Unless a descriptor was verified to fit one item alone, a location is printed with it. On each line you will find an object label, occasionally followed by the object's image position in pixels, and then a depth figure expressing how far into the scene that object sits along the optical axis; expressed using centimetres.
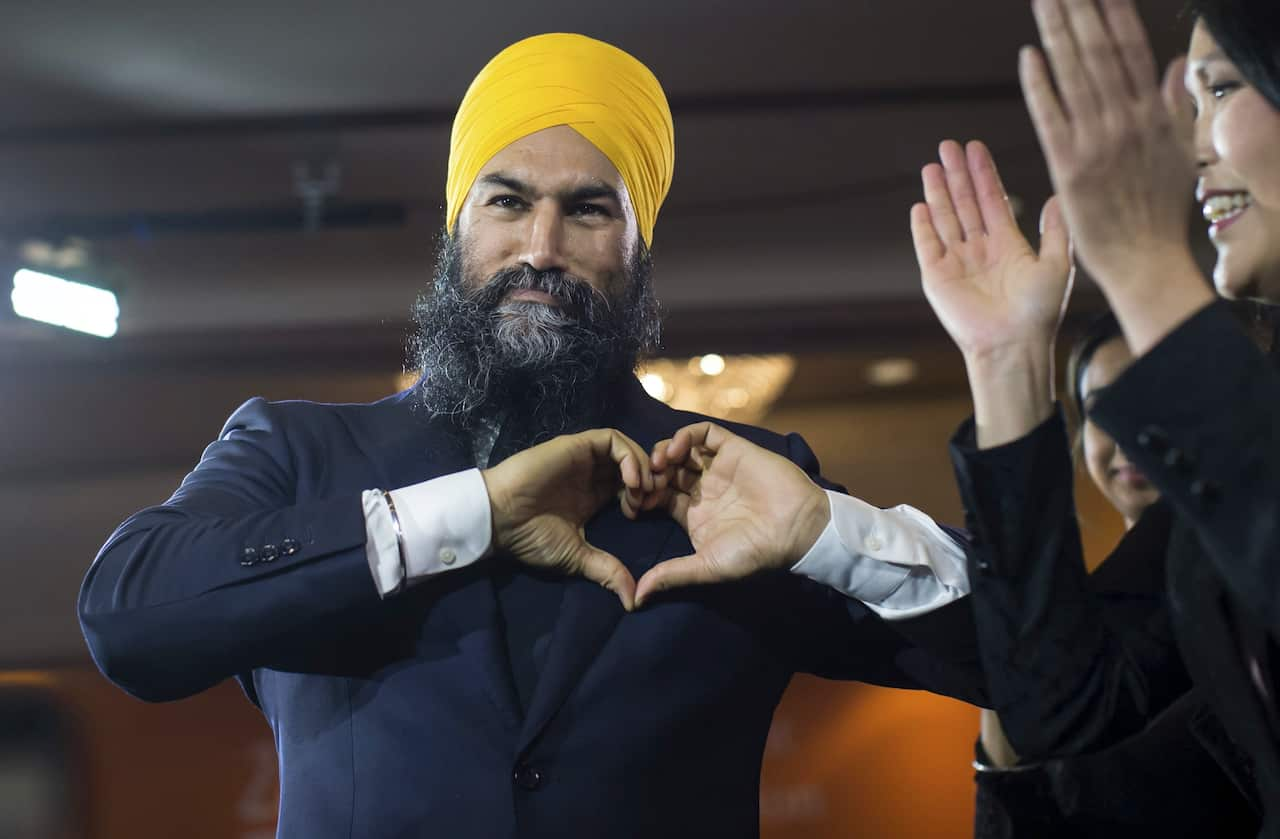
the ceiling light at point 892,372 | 717
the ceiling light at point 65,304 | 534
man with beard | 154
